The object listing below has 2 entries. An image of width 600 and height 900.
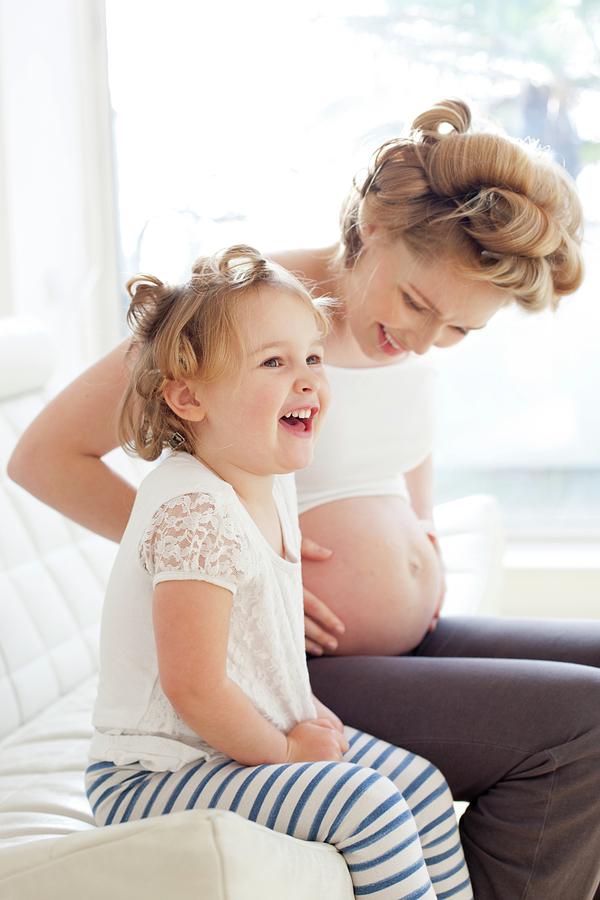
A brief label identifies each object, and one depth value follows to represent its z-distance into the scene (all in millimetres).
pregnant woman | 1104
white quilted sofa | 824
